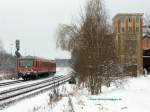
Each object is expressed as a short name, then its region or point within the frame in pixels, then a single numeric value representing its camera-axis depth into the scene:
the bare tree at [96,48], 25.27
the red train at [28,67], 55.59
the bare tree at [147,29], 85.76
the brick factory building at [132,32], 89.62
